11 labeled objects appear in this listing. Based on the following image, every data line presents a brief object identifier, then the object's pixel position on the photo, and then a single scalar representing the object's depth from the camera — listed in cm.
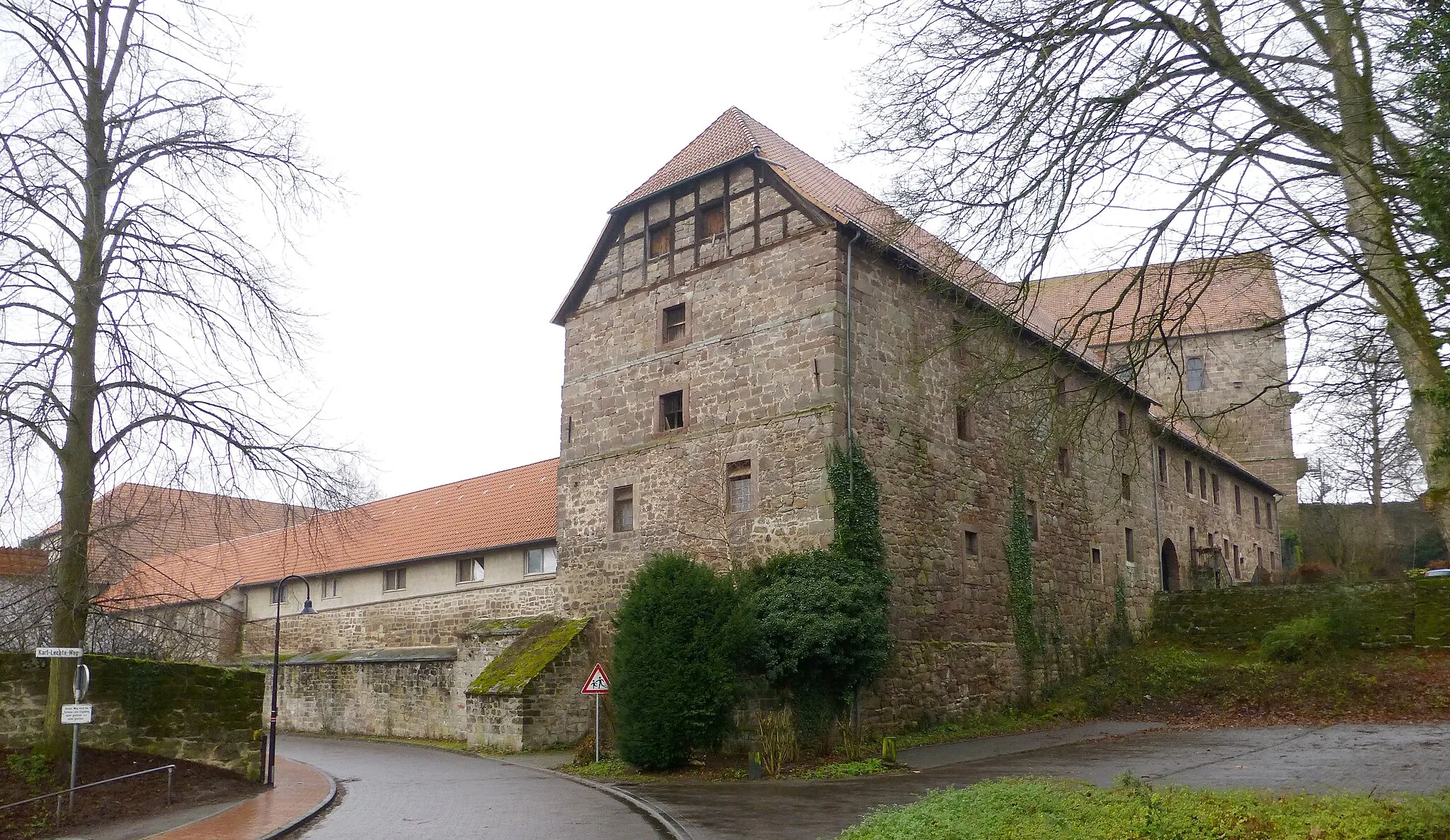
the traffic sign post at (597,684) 1898
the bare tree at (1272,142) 787
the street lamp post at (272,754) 1673
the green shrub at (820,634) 1766
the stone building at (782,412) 1998
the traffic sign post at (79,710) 1296
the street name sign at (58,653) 1287
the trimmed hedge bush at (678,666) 1736
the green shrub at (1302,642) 2408
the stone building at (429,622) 2212
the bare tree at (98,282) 1329
